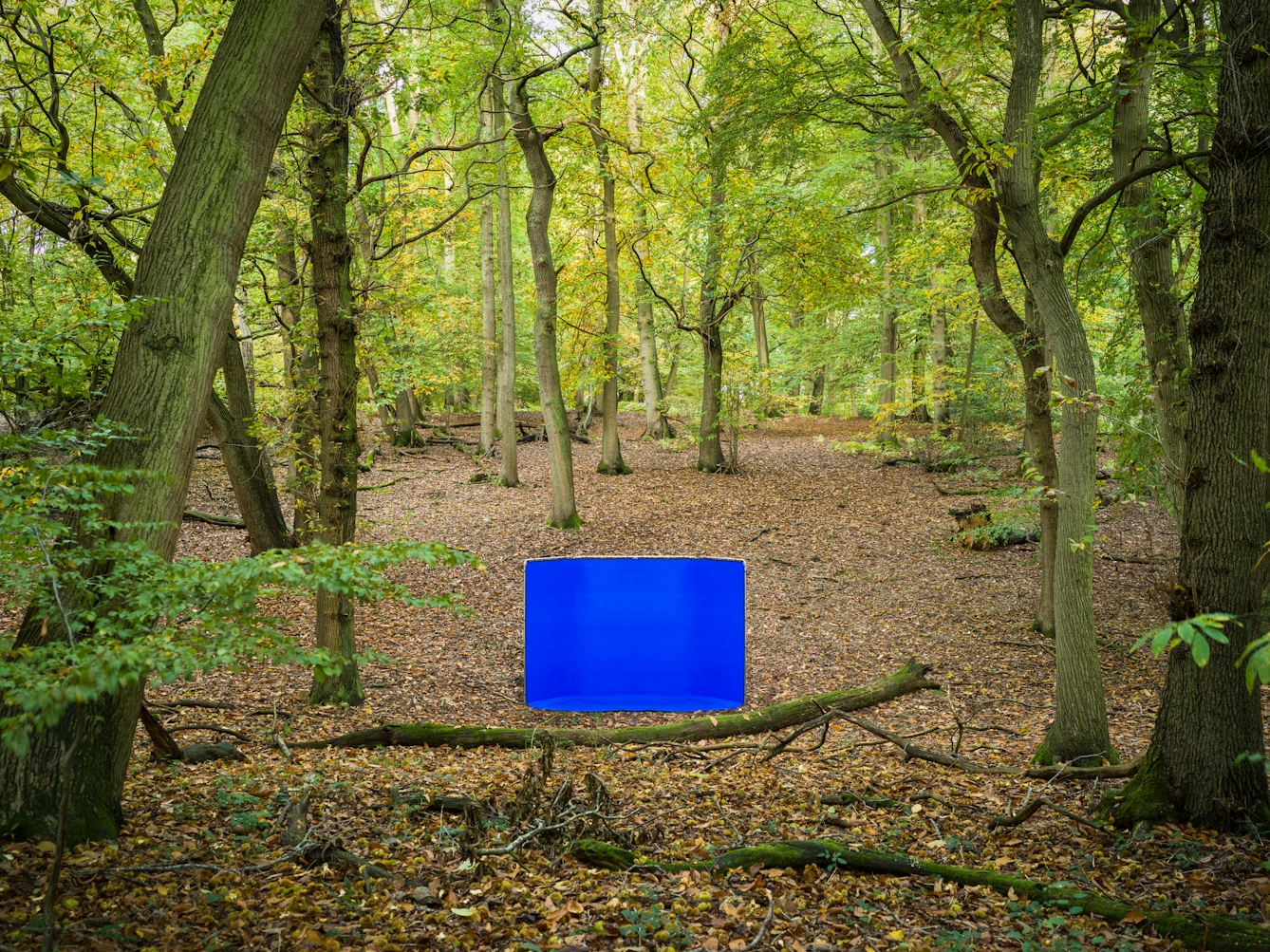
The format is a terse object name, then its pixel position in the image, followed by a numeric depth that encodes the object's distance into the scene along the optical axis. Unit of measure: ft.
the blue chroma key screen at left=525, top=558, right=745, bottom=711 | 26.63
